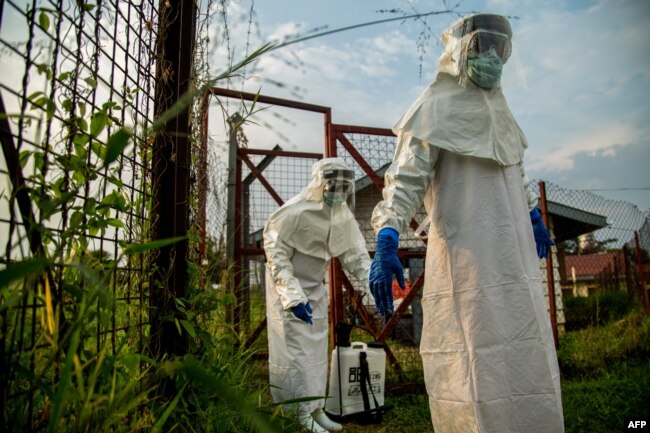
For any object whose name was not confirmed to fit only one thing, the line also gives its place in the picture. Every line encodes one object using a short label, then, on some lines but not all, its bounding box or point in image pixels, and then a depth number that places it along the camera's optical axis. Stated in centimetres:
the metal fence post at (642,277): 620
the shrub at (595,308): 769
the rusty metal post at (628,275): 806
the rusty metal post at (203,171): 231
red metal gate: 427
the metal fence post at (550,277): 488
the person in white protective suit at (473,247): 185
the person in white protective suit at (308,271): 334
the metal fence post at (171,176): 170
